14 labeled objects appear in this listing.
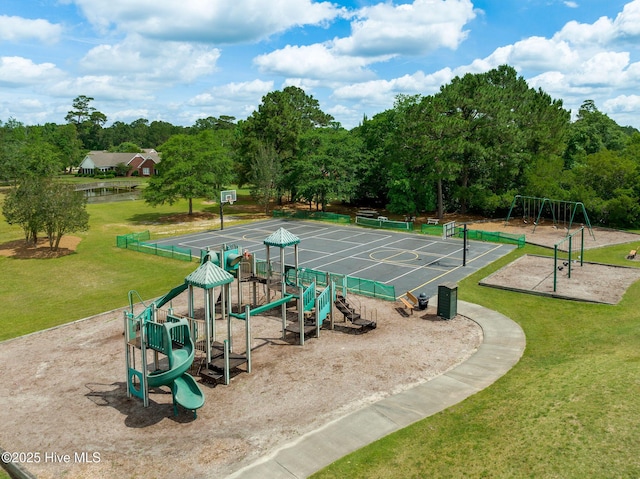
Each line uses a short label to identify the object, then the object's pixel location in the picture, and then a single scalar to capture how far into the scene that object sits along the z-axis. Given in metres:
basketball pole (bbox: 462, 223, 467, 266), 34.72
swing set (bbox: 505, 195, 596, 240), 51.04
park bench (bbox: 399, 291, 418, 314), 25.27
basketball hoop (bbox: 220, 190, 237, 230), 52.11
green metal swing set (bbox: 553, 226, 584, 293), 27.20
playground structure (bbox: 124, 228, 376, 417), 15.67
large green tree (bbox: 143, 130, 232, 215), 58.88
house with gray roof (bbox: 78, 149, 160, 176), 125.06
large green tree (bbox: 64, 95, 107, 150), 172.25
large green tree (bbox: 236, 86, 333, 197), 71.50
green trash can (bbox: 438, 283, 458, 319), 23.88
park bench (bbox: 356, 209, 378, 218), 60.78
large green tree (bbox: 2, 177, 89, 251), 40.50
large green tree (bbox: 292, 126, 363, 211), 60.47
